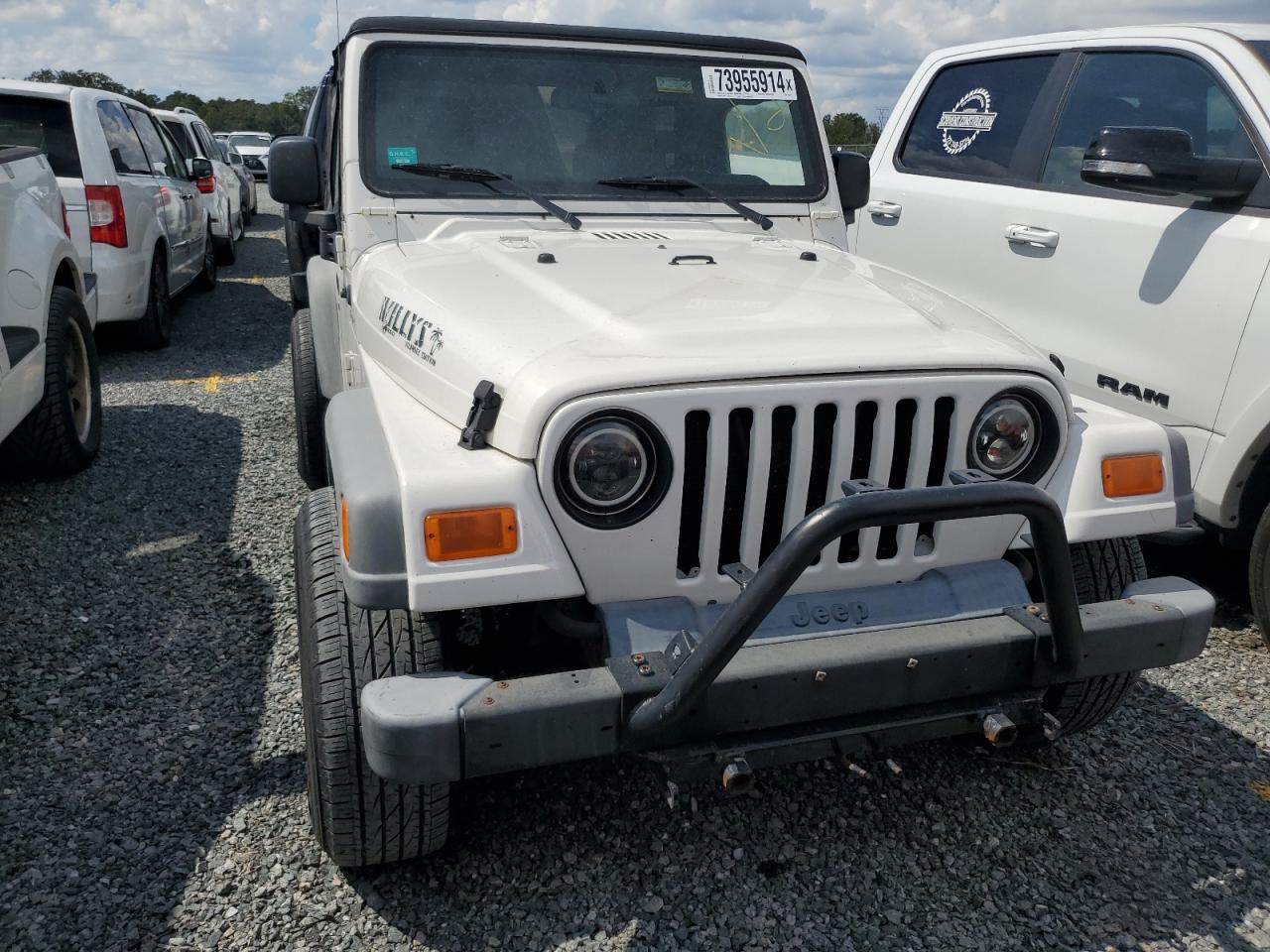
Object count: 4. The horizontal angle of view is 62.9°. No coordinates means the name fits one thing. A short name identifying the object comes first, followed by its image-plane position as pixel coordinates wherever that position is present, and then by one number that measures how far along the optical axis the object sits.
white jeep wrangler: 1.94
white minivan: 6.61
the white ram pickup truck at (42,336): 4.07
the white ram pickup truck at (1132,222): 3.30
